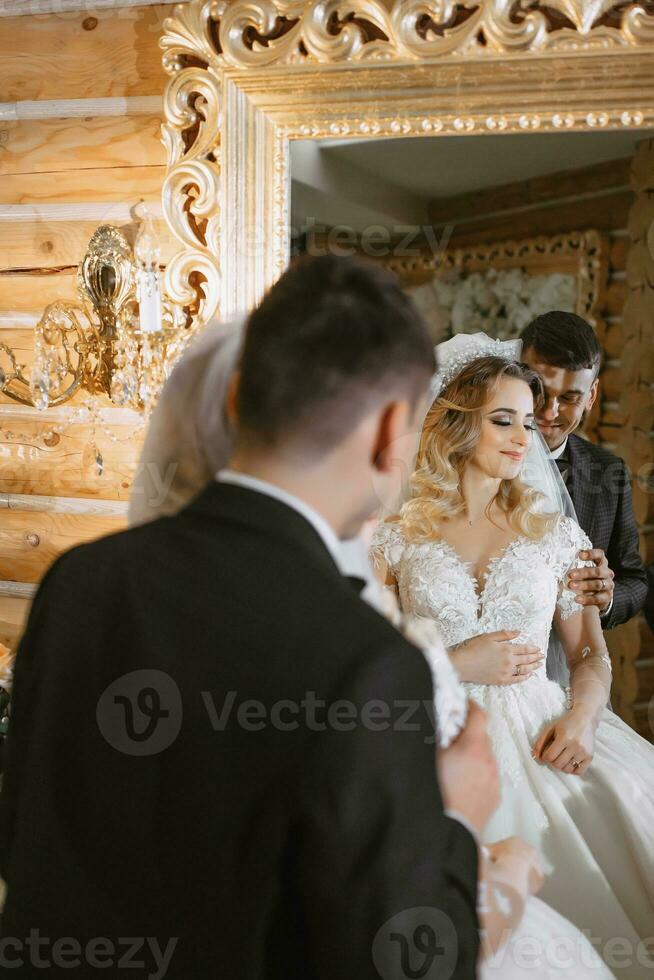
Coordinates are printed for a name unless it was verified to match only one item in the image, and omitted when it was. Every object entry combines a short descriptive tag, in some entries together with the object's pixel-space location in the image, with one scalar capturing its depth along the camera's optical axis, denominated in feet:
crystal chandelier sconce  6.08
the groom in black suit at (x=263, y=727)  2.26
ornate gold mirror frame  5.29
